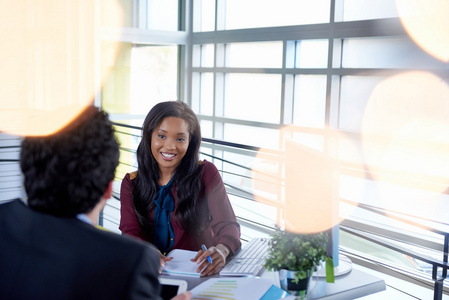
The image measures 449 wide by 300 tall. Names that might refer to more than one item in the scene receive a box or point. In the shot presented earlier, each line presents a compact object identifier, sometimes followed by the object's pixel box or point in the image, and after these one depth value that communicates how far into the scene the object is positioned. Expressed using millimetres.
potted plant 1227
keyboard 1432
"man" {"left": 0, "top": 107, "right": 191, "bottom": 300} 799
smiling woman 1828
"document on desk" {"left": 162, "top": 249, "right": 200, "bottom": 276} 1425
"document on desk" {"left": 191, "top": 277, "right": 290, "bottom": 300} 1232
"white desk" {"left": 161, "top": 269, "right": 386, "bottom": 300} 1312
